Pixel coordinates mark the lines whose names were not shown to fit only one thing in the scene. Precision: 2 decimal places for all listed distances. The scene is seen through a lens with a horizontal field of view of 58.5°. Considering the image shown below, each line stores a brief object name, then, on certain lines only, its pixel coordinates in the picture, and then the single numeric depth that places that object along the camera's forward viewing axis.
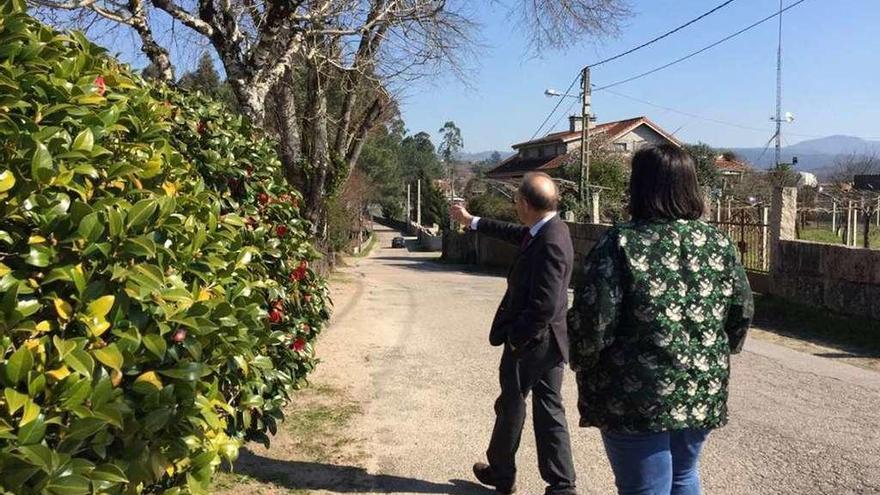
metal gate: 12.72
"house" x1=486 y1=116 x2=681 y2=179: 44.44
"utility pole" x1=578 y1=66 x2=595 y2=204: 22.22
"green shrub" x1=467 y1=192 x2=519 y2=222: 29.98
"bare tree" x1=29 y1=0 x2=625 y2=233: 8.07
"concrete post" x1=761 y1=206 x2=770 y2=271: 12.60
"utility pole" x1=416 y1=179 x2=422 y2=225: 78.38
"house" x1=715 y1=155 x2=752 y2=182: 42.19
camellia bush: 1.88
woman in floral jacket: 2.65
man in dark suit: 3.67
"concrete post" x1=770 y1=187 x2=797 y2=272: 11.89
